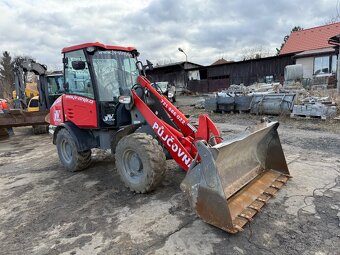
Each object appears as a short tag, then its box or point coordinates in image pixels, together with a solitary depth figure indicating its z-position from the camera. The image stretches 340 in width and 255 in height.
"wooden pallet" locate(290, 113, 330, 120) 10.09
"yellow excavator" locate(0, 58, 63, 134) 10.40
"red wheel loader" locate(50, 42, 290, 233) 3.21
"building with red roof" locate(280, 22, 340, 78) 21.65
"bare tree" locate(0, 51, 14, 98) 33.32
